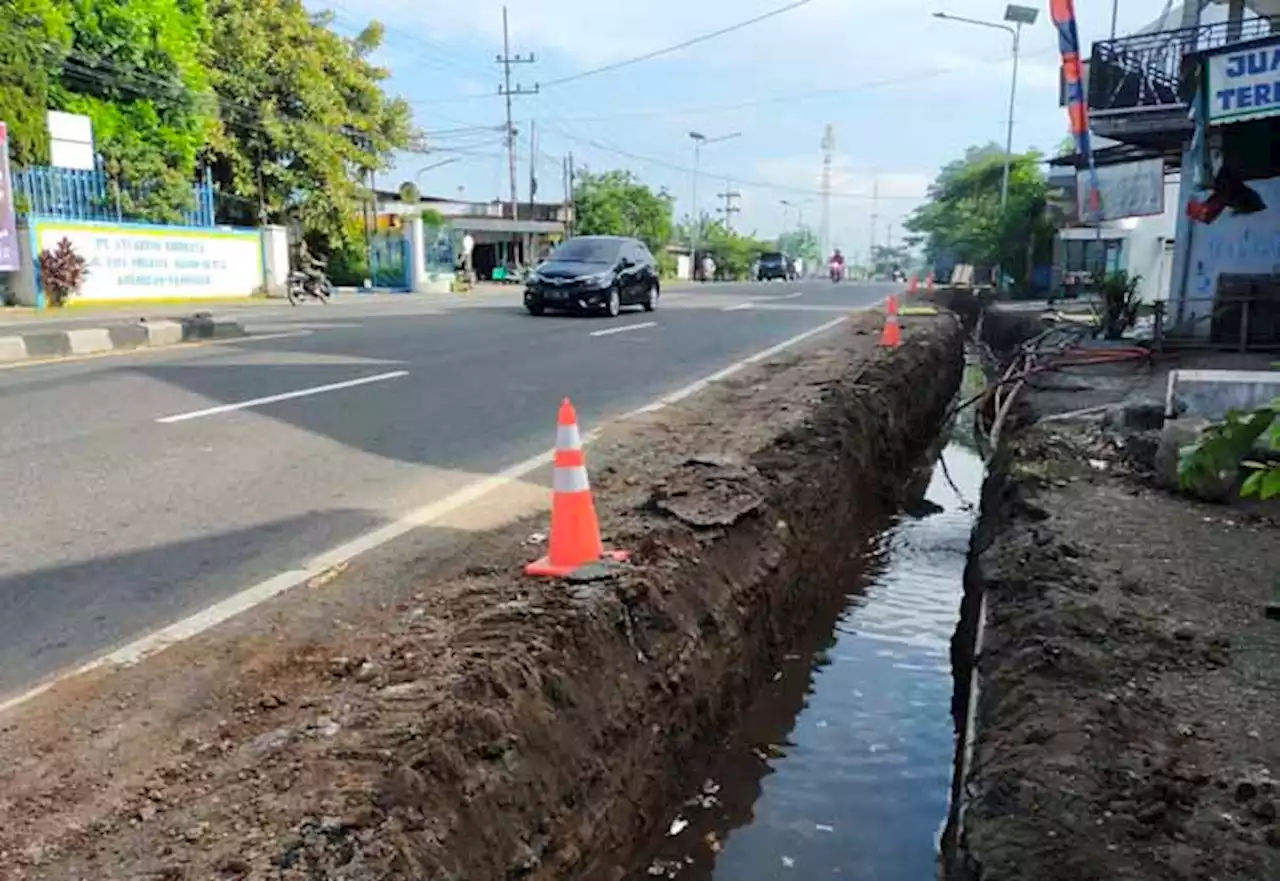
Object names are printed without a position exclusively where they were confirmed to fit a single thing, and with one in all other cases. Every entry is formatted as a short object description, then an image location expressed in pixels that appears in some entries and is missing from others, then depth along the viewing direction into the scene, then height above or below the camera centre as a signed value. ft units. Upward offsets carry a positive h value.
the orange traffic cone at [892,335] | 42.22 -2.66
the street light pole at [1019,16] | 118.52 +29.43
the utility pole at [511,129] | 170.30 +24.13
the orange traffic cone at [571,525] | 13.08 -3.25
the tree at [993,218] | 102.01 +6.91
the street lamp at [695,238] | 217.36 +7.37
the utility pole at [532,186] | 188.78 +15.65
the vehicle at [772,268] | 191.93 +0.67
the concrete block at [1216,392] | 22.20 -2.61
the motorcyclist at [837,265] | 169.00 +1.12
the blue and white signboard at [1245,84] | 33.19 +6.14
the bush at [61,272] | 70.54 +0.00
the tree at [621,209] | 185.16 +11.67
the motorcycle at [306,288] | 83.46 -1.35
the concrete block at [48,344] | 37.93 -2.69
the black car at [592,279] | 57.82 -0.40
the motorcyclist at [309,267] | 85.15 +0.43
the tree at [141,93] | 78.02 +14.04
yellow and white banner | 74.23 +1.03
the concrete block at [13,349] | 36.63 -2.78
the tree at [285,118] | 97.71 +15.22
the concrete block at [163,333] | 41.55 -2.47
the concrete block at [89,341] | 39.06 -2.67
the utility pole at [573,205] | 181.27 +11.97
